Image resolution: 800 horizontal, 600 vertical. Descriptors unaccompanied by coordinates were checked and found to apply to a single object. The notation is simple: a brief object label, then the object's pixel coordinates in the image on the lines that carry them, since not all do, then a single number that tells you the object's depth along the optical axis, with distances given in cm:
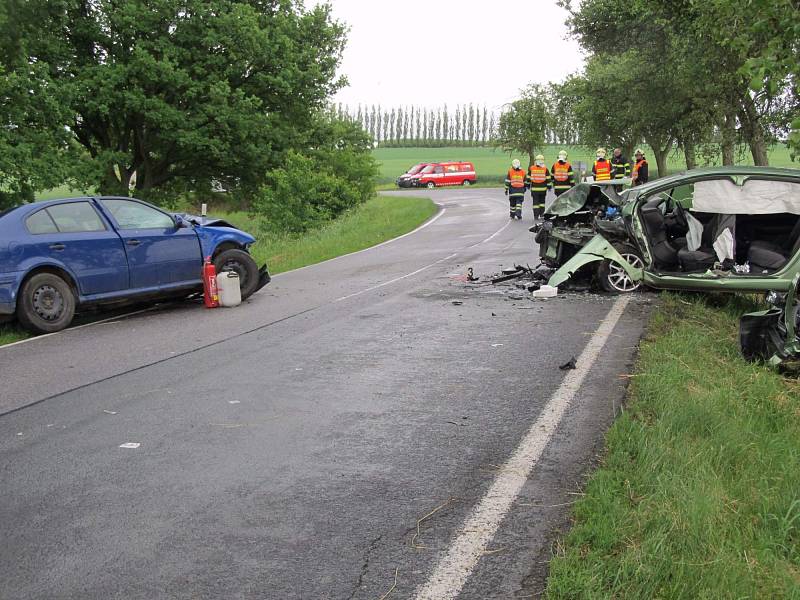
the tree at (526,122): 6750
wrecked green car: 872
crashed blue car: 930
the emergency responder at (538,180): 2427
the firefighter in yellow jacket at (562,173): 2323
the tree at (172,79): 2533
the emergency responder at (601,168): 2234
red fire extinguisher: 1086
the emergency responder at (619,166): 2203
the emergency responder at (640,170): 2172
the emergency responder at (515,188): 2595
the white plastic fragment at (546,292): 1067
